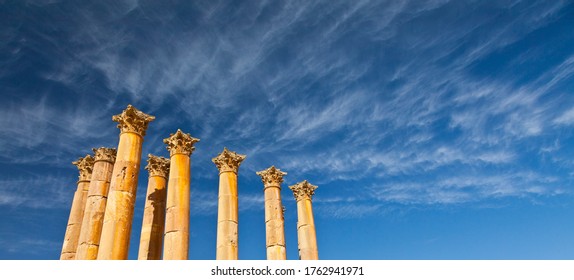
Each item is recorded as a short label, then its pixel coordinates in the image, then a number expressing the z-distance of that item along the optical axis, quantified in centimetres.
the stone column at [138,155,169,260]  2038
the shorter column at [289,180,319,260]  2557
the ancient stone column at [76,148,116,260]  1780
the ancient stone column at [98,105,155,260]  1492
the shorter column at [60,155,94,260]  2012
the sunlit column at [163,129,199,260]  1761
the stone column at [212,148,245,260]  2059
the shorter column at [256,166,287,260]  2362
